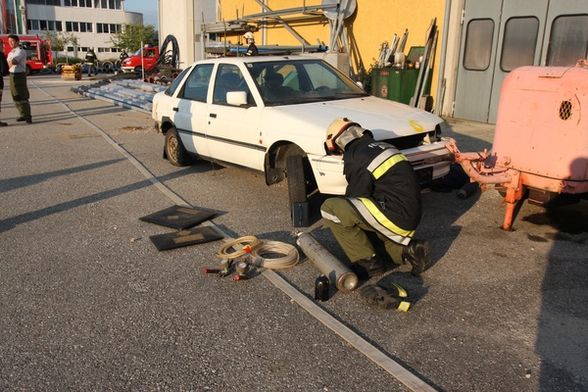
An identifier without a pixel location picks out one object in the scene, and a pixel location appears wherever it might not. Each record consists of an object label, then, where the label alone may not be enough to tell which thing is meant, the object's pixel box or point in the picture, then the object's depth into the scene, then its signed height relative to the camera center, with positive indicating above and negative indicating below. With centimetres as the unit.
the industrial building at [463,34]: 1102 +73
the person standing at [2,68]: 1295 -37
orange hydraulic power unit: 498 -72
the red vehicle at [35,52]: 4384 +10
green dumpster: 1380 -53
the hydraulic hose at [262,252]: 455 -165
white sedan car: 555 -67
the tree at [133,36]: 7326 +261
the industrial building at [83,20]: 7619 +506
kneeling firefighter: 420 -112
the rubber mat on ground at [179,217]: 562 -170
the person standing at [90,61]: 3994 -47
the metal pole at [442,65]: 1316 -4
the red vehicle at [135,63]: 3362 -44
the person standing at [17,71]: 1278 -43
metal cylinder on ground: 407 -157
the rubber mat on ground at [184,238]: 502 -171
